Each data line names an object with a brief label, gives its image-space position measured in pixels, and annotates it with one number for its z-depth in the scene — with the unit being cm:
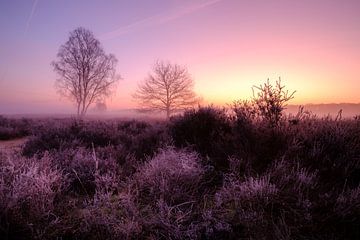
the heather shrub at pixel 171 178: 436
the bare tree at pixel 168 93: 3528
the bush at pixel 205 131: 588
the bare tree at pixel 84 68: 3198
